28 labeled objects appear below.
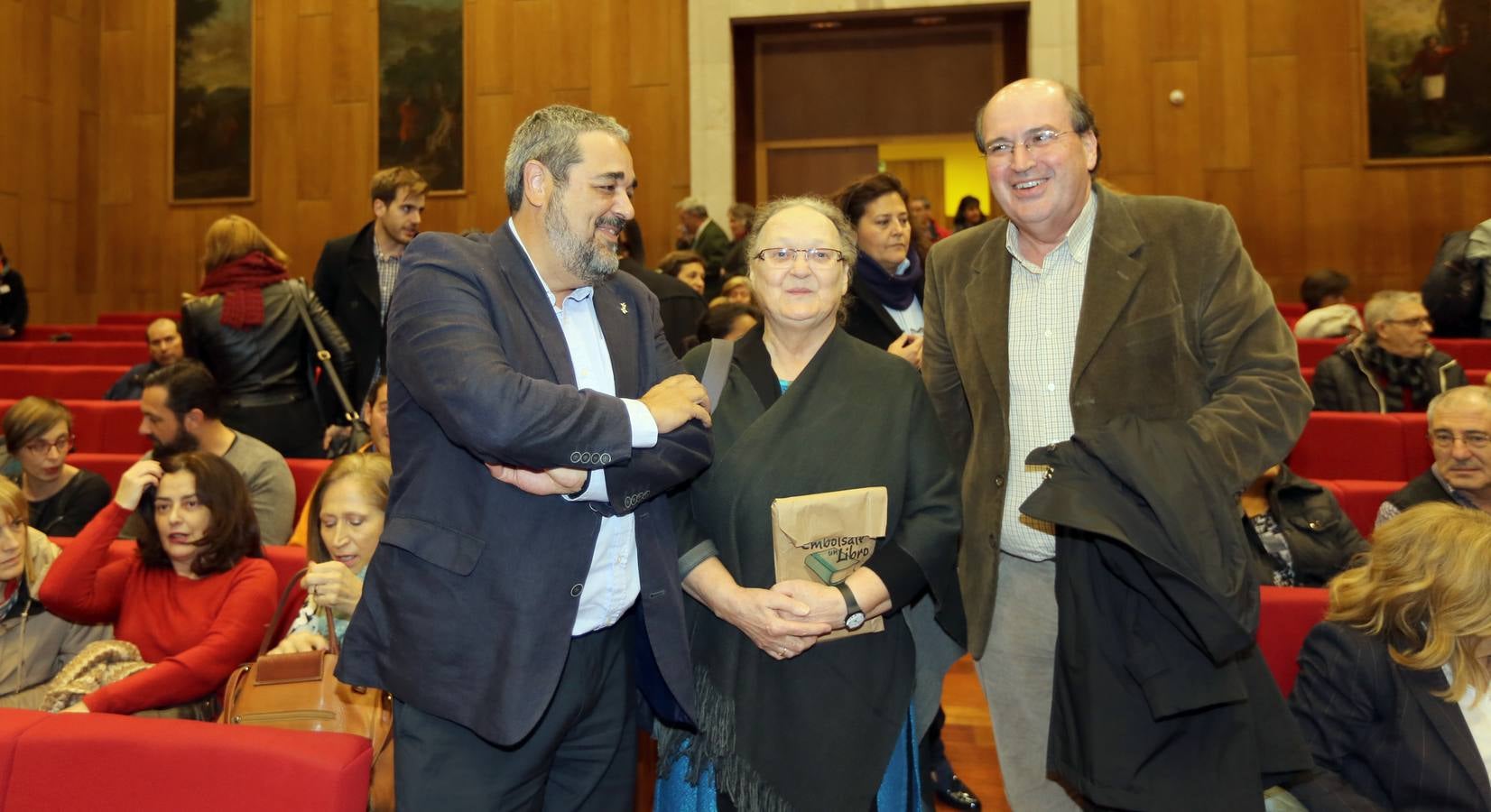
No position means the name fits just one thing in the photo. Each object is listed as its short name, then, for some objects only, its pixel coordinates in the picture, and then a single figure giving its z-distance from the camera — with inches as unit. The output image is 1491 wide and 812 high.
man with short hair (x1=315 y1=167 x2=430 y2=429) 167.6
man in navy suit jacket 60.7
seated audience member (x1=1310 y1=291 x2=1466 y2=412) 189.3
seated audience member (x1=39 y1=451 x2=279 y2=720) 103.6
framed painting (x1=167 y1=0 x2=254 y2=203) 428.5
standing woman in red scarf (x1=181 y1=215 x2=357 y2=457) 159.6
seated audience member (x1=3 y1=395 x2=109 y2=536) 145.1
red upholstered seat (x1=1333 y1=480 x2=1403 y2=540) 132.5
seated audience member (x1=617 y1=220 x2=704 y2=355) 183.2
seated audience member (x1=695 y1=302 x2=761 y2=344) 151.4
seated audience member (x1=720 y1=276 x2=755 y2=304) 205.5
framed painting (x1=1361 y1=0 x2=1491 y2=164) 361.7
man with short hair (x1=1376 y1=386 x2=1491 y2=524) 120.9
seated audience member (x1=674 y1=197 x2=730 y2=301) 334.0
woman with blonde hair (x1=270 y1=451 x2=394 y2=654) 100.2
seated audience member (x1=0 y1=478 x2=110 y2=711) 110.1
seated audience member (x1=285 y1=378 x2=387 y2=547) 139.3
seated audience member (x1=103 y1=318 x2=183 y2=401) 216.8
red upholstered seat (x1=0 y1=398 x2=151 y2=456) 195.2
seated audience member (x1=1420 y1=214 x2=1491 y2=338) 259.3
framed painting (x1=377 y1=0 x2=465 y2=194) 412.8
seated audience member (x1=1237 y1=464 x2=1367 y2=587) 122.9
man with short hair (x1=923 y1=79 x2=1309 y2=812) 65.0
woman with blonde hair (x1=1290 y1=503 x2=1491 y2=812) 78.4
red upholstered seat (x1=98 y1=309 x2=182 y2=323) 396.5
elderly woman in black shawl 73.8
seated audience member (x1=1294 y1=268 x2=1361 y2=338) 250.8
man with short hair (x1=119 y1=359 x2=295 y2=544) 141.5
